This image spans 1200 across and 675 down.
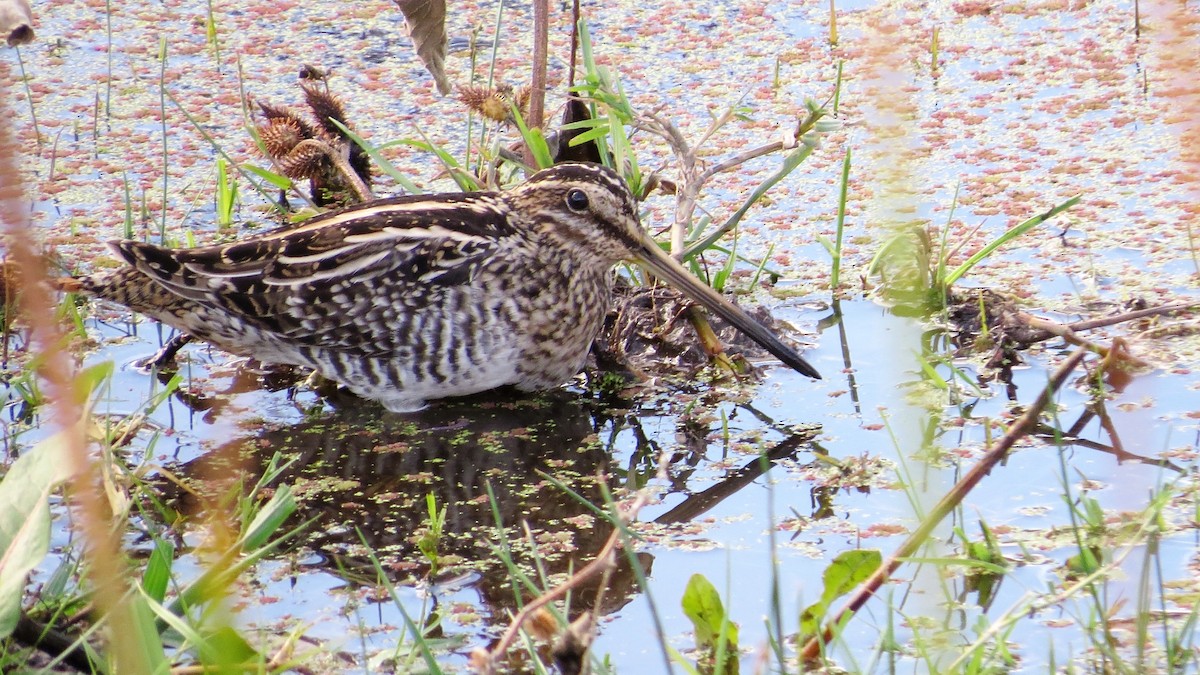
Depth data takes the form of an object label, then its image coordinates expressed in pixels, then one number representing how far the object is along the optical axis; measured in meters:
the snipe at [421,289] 8.30
